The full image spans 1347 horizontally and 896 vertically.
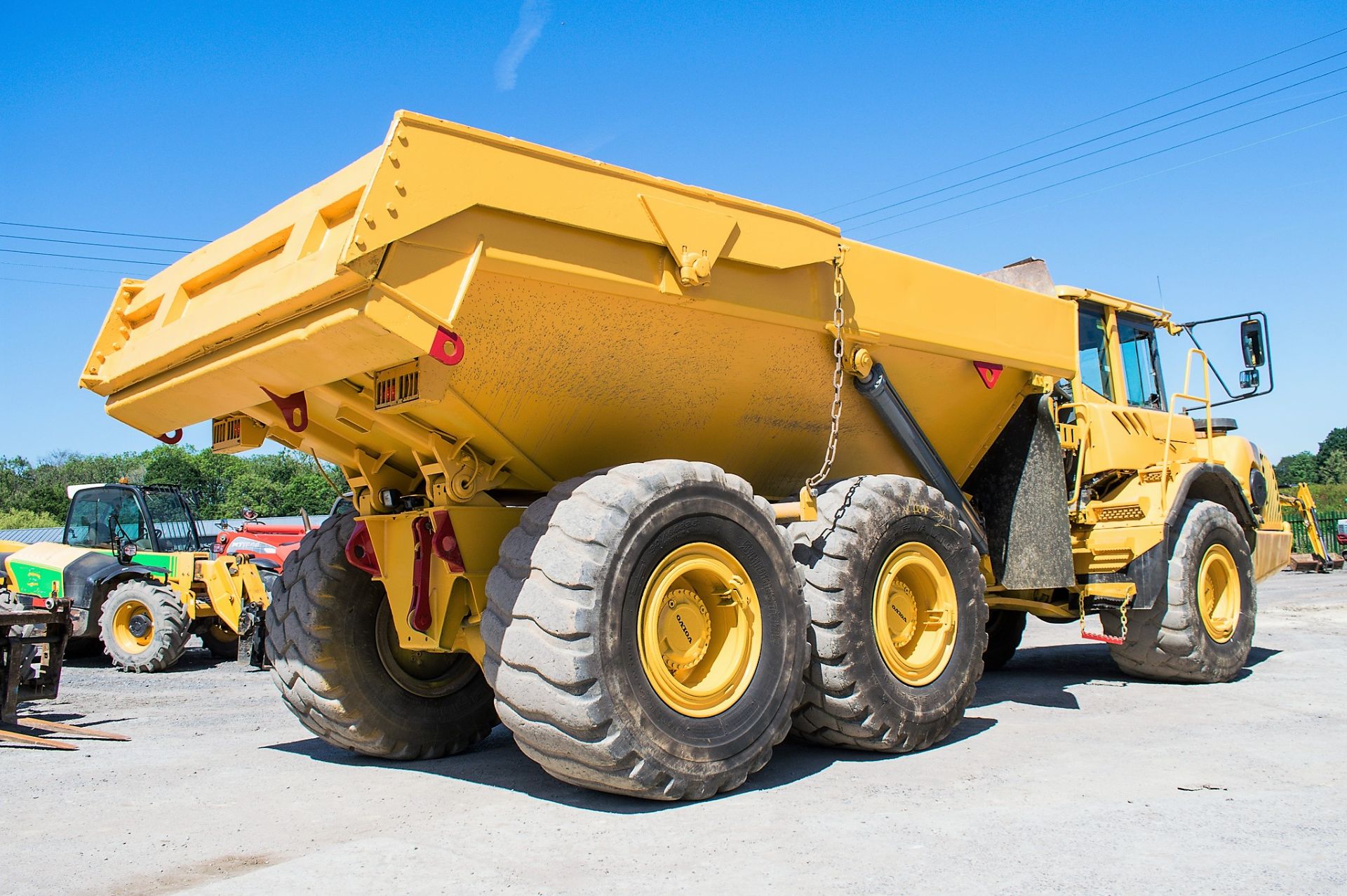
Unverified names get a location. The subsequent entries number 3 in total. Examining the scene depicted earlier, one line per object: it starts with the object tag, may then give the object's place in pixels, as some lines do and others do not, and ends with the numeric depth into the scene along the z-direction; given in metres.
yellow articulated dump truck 4.09
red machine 15.70
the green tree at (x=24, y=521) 48.03
